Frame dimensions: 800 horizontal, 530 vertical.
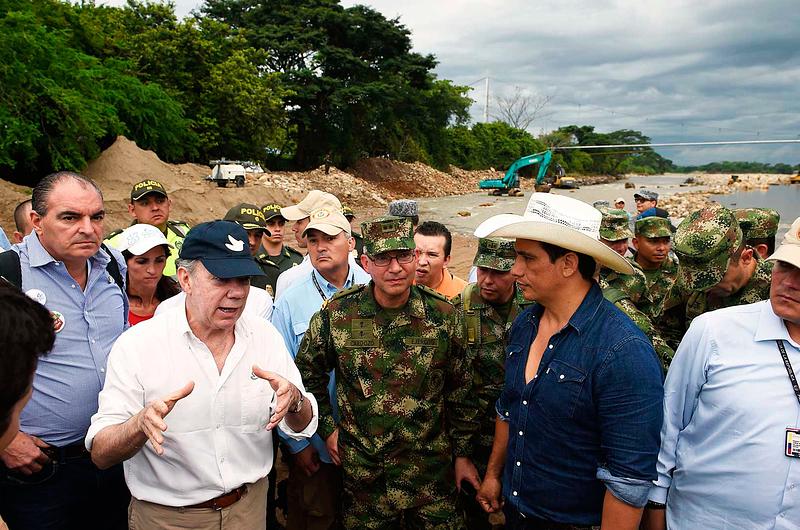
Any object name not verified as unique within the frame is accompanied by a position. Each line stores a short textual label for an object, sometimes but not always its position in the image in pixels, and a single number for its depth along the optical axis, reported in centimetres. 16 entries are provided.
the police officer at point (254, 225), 474
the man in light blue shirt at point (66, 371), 247
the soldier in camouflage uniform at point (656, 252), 465
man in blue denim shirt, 186
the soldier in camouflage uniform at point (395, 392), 266
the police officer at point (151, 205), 450
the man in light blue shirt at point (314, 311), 308
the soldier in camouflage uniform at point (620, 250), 348
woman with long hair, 319
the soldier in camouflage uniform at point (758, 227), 334
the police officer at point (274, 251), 510
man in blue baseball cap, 212
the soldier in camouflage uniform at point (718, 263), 284
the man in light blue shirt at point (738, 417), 183
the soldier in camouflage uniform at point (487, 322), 307
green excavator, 2987
